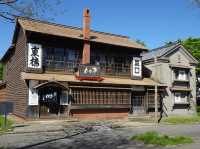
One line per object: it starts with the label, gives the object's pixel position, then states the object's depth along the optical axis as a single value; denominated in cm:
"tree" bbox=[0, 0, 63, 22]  639
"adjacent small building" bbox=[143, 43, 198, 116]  1970
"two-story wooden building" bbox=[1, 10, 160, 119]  1489
